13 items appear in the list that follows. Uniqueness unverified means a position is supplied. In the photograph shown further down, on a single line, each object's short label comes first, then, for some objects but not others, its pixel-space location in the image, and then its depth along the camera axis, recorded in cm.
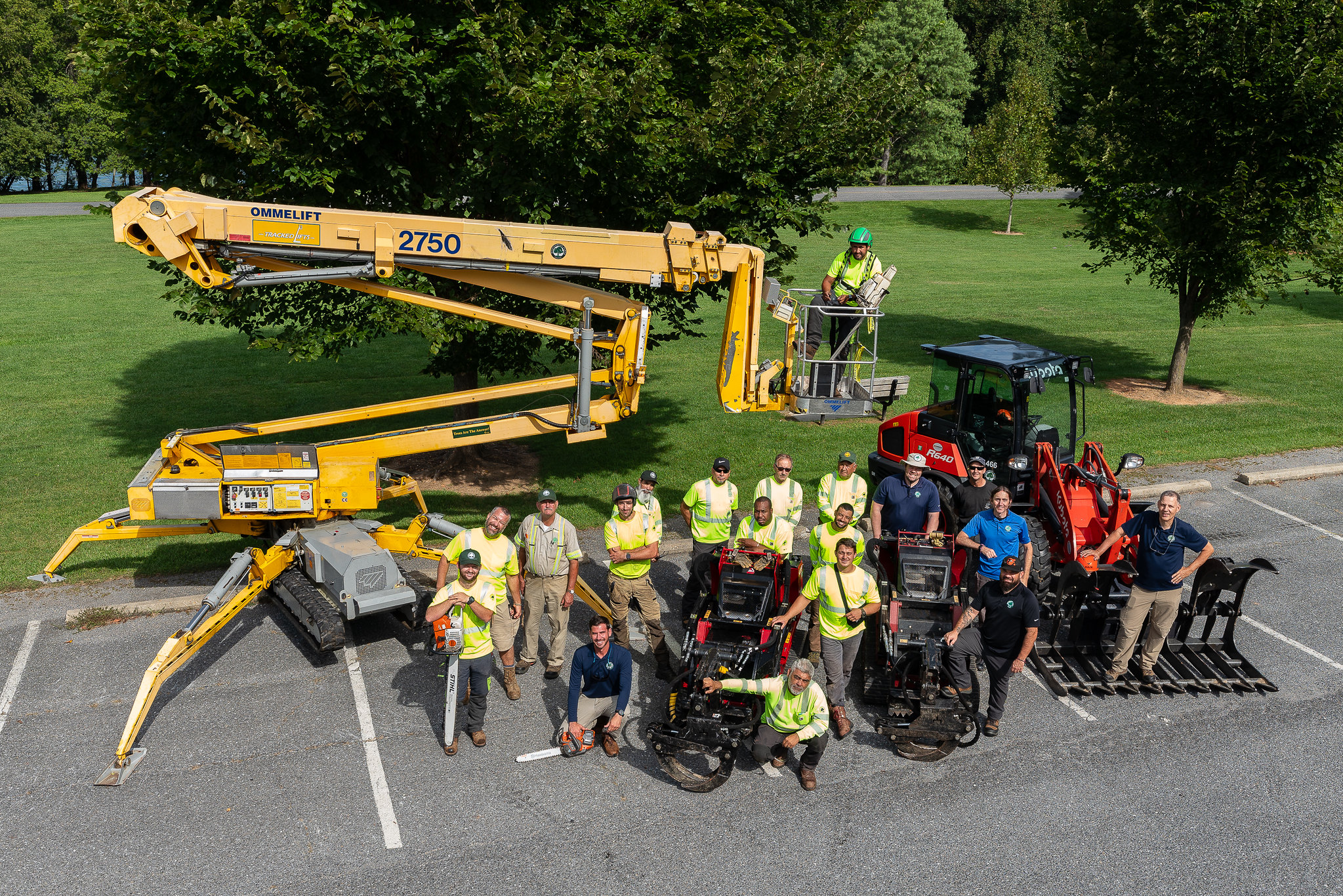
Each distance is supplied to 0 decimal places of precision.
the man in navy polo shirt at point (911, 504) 1040
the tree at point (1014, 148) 4141
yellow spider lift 936
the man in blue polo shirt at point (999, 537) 962
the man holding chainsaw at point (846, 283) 1104
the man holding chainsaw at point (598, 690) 830
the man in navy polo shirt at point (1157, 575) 941
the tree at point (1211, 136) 1638
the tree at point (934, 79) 4972
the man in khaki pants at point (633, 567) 948
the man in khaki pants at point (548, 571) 938
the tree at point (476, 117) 1096
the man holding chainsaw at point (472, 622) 840
